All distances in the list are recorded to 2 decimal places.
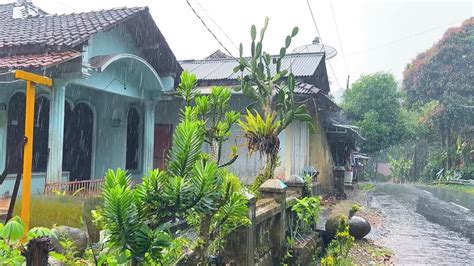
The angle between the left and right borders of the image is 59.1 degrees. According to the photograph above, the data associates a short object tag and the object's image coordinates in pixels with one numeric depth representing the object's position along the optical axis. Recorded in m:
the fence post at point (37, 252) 2.39
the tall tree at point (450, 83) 34.03
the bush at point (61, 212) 4.79
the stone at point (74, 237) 3.89
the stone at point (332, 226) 8.29
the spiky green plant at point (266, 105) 7.72
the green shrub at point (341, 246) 7.13
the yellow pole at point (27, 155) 3.43
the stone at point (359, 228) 9.21
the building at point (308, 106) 13.06
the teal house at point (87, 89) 8.20
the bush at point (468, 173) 34.03
